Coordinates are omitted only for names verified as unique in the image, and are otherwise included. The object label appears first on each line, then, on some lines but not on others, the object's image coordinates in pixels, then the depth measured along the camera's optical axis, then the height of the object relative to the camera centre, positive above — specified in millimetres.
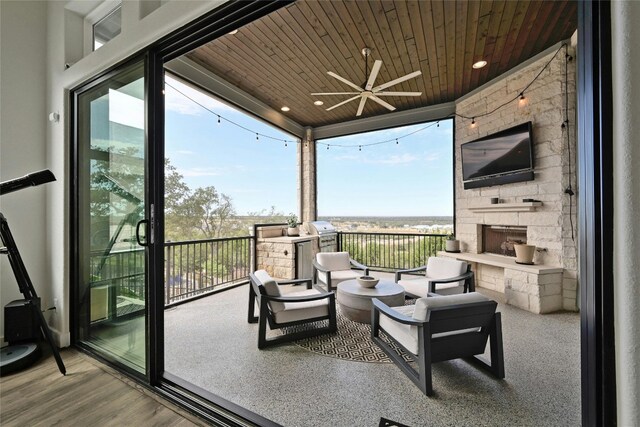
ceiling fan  3179 +1636
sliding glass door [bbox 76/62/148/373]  2051 -13
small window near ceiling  2395 +1746
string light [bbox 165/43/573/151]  3565 +1762
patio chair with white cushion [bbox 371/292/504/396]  1868 -879
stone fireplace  3512 +100
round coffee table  2930 -929
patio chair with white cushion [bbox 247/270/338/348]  2539 -938
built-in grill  5969 -442
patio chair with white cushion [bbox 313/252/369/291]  3768 -793
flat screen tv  3900 +866
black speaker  2324 -912
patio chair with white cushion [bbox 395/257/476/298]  3133 -782
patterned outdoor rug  2398 -1256
